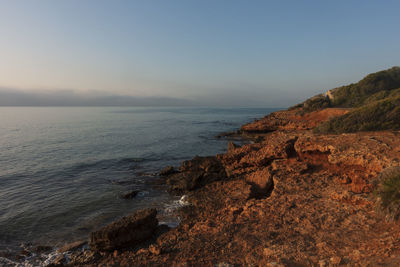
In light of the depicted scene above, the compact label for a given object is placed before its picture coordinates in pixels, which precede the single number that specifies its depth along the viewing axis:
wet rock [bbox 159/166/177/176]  16.69
